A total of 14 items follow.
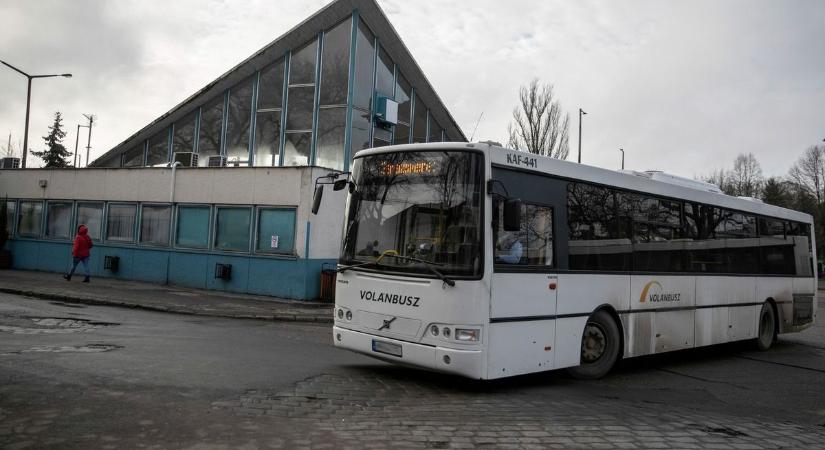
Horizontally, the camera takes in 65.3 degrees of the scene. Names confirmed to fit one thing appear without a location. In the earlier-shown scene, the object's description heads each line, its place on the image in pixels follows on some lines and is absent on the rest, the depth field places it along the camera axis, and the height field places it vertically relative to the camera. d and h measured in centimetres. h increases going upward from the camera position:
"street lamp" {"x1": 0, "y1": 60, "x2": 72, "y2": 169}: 2997 +672
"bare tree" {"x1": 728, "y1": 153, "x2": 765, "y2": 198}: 7625 +1215
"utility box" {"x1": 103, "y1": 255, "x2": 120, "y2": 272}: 2262 -44
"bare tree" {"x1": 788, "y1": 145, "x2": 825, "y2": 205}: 6788 +1176
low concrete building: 1930 +275
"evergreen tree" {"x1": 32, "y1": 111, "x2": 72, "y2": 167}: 7200 +1151
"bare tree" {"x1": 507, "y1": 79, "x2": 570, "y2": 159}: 3588 +793
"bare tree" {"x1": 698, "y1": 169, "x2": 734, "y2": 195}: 7636 +1191
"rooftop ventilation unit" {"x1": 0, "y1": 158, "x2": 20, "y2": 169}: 2840 +367
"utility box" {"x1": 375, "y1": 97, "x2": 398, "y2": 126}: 2422 +572
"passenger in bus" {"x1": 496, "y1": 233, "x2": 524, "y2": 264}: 760 +22
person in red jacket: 2084 +4
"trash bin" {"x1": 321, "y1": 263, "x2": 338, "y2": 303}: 1869 -70
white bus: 738 +6
